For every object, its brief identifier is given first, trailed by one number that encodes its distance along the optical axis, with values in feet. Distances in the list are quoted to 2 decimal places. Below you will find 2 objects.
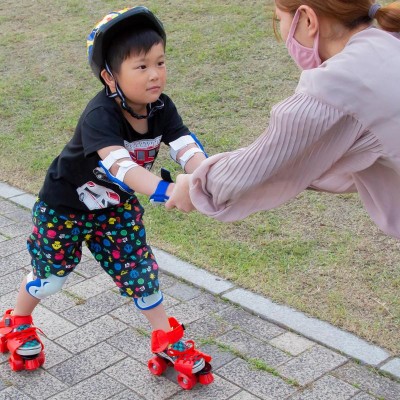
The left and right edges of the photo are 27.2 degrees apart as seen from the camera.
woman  7.19
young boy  10.43
